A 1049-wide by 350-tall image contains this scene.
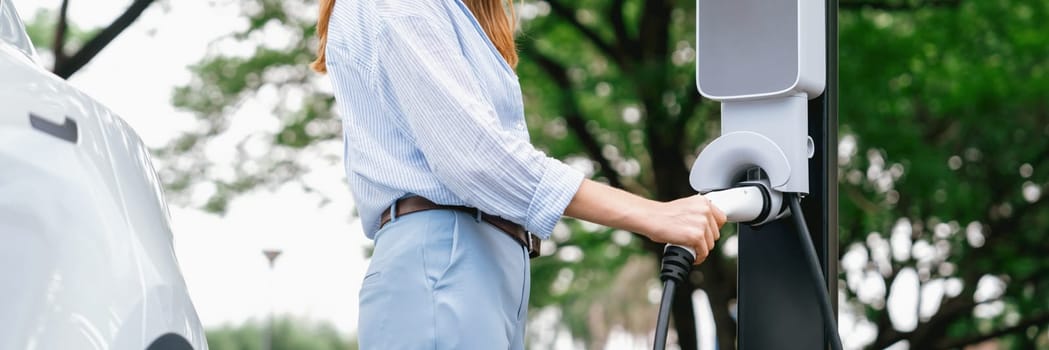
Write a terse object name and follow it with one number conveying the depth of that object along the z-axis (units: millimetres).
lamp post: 19759
